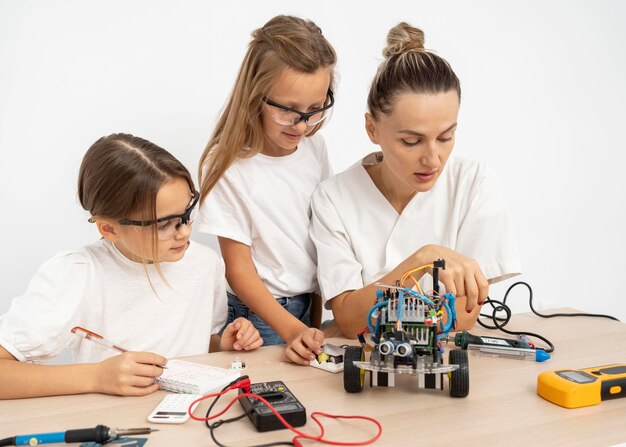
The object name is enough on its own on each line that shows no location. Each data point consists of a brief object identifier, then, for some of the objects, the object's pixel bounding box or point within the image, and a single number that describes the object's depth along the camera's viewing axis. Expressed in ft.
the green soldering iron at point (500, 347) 4.56
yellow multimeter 3.77
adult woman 5.18
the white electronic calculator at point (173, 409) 3.66
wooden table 3.46
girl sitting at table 4.11
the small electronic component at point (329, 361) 4.41
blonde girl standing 5.71
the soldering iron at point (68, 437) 3.38
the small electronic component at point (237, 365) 4.52
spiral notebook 4.07
